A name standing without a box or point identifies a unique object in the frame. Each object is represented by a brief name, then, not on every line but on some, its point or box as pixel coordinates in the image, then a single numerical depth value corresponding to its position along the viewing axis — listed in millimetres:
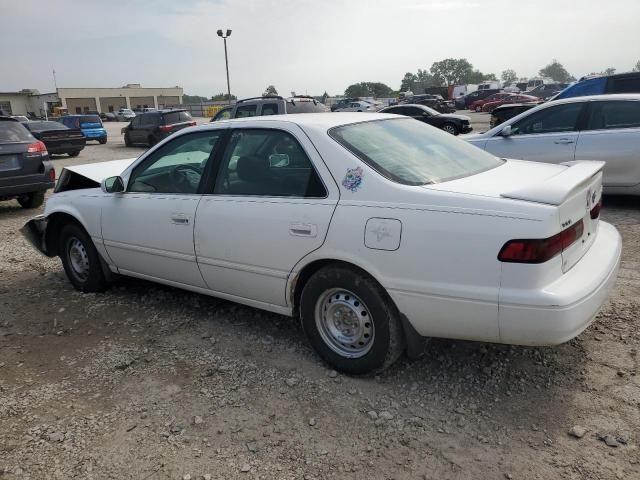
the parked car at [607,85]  10508
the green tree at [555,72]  155250
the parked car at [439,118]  18906
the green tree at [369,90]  104562
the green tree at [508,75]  150750
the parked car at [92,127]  24234
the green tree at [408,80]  116925
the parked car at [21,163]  8398
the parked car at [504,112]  15219
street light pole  33000
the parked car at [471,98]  46531
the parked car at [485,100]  40594
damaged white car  2527
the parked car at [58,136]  18031
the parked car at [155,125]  19625
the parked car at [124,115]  63969
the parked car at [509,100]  35812
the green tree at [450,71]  129750
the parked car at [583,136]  6523
